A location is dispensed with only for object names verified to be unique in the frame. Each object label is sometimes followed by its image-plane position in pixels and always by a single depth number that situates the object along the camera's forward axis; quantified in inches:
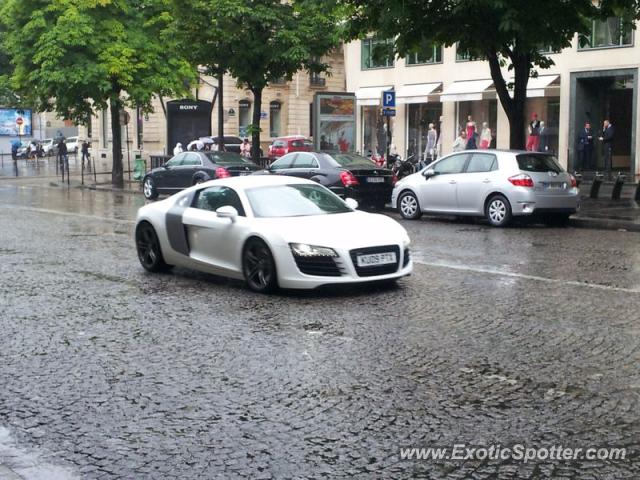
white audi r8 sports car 407.8
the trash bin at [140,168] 1462.8
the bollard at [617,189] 919.0
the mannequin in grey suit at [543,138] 1376.2
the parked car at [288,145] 1850.4
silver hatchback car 729.0
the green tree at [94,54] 1318.9
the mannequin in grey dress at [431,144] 1481.3
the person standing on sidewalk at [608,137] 1191.1
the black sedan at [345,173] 872.9
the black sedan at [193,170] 1048.2
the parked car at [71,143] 3065.9
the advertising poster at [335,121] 1177.4
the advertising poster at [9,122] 3048.7
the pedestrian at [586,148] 1343.4
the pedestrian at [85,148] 2012.6
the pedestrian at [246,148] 1852.9
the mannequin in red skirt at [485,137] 1454.2
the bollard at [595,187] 935.0
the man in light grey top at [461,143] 1368.1
